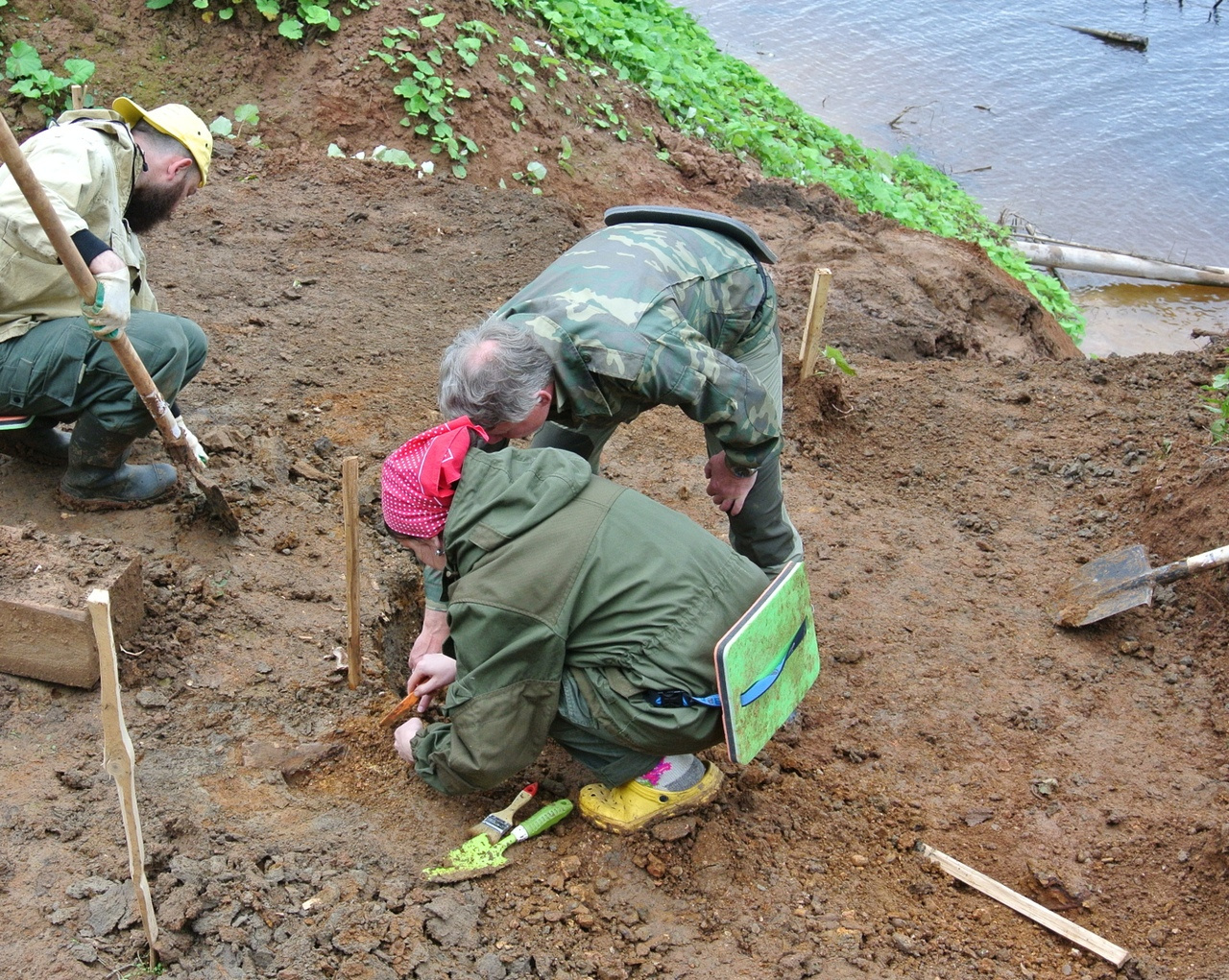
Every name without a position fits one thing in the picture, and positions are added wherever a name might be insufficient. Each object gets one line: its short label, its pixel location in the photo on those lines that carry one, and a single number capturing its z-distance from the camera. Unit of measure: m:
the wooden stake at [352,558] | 2.97
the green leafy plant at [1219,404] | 5.16
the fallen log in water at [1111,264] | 10.18
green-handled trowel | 2.80
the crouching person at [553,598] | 2.53
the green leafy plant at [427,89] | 7.12
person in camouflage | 2.84
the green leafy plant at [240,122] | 6.91
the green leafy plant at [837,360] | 5.96
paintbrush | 2.93
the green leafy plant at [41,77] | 6.58
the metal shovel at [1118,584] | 4.11
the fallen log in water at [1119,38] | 14.80
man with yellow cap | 3.41
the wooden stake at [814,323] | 5.46
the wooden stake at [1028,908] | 2.80
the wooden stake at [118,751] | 1.98
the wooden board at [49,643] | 3.00
